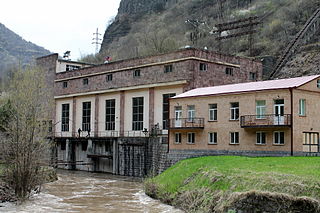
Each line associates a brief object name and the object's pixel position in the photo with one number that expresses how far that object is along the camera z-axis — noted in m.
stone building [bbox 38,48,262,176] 44.38
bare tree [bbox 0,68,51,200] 25.89
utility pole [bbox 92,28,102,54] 119.71
